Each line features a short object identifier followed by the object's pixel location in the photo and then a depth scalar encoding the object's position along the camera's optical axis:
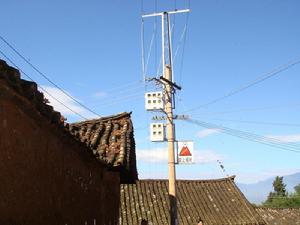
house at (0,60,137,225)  5.99
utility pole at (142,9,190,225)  18.89
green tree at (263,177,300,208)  67.88
